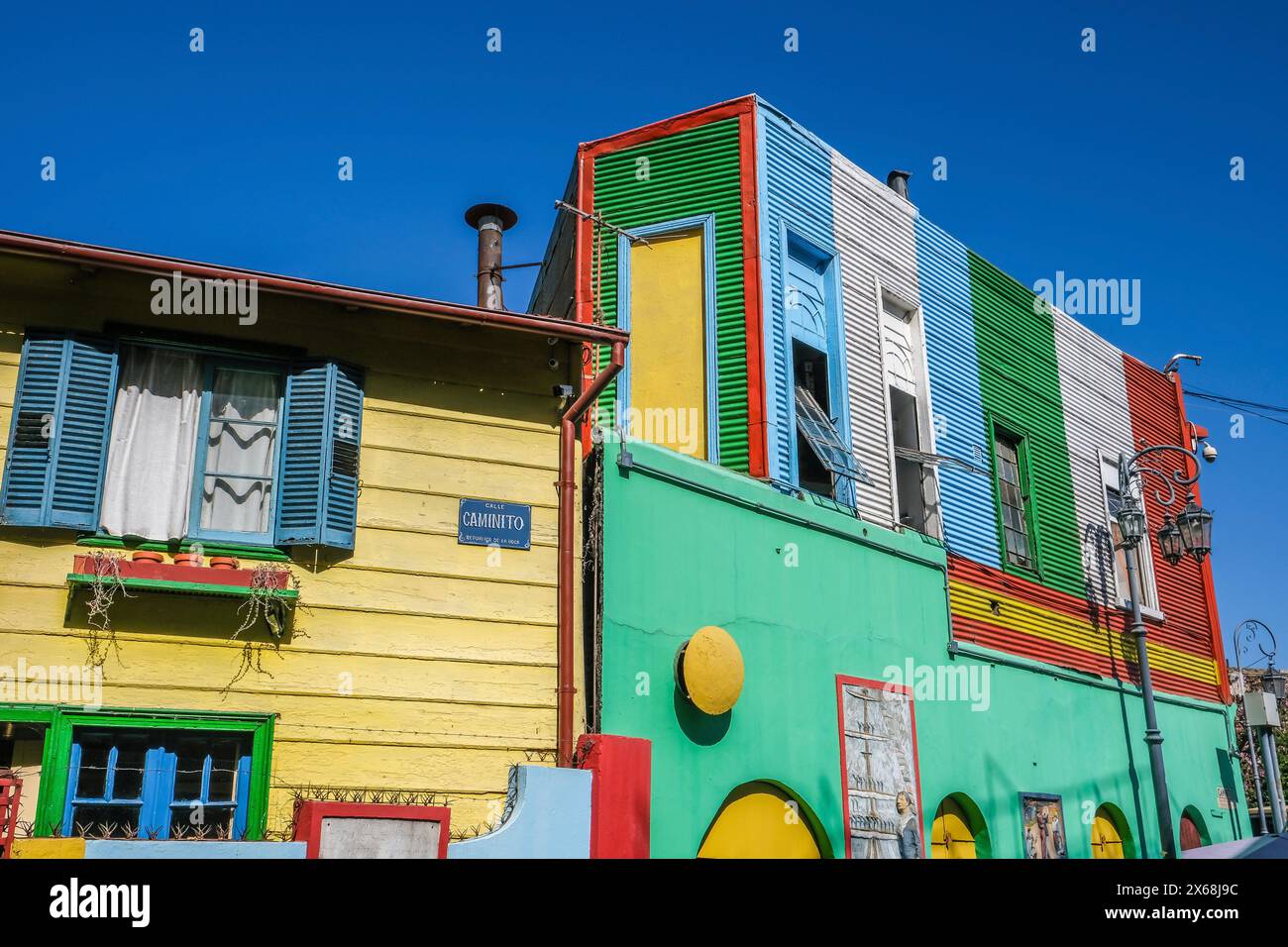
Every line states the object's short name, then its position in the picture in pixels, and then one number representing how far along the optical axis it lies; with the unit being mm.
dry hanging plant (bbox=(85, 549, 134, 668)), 7949
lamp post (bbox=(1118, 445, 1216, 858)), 14062
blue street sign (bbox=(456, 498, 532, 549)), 9320
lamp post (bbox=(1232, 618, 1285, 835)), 18188
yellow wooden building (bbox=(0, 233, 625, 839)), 7938
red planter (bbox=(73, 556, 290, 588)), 8039
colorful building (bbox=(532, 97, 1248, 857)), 10320
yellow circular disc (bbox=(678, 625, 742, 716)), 9773
